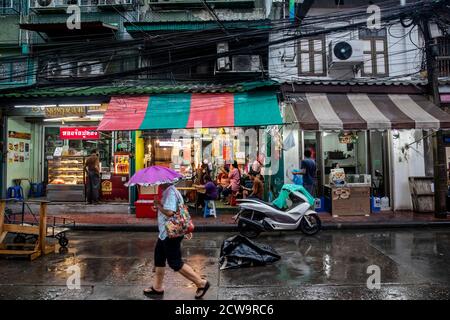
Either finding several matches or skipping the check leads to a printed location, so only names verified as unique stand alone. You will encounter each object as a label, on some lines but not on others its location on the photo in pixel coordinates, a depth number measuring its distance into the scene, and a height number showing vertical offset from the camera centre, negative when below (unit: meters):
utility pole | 10.70 +0.28
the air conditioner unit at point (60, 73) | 13.03 +4.05
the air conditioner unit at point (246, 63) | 12.75 +4.16
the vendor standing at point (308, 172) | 11.02 -0.07
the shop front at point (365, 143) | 10.55 +0.99
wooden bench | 7.08 -1.19
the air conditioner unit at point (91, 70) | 13.09 +4.10
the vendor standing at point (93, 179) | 12.93 -0.19
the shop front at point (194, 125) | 10.71 +1.58
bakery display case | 13.62 +0.15
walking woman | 4.69 -1.12
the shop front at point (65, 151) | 12.91 +1.00
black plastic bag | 6.25 -1.59
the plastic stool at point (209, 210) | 11.52 -1.32
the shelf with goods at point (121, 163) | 12.93 +0.41
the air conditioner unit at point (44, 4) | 13.01 +6.73
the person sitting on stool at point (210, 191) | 11.09 -0.64
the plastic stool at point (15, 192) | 13.40 -0.66
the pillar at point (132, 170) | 12.34 +0.12
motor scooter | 8.73 -1.18
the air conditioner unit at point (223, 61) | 12.45 +4.16
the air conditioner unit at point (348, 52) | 12.12 +4.30
